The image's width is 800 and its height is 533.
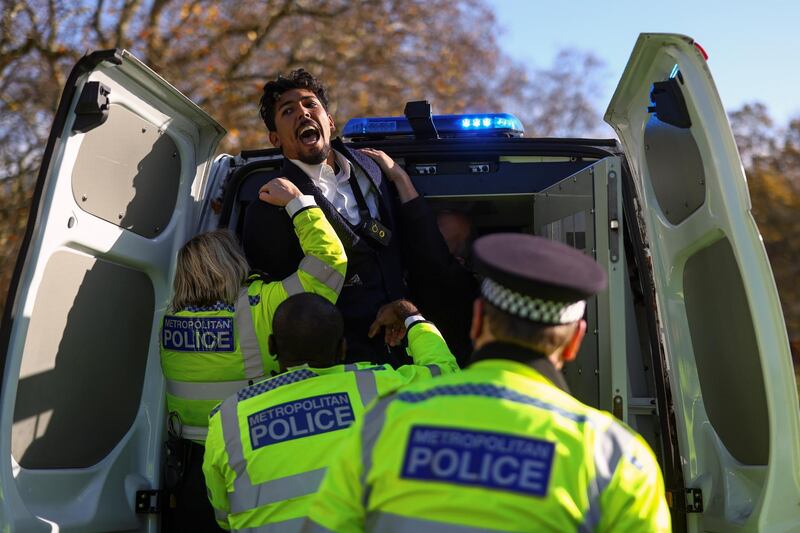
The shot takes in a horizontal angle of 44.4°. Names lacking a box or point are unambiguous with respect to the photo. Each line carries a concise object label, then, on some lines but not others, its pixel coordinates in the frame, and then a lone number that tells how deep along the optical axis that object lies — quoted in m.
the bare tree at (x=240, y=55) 13.66
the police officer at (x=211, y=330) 3.56
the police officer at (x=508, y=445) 1.80
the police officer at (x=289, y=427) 2.66
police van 2.89
